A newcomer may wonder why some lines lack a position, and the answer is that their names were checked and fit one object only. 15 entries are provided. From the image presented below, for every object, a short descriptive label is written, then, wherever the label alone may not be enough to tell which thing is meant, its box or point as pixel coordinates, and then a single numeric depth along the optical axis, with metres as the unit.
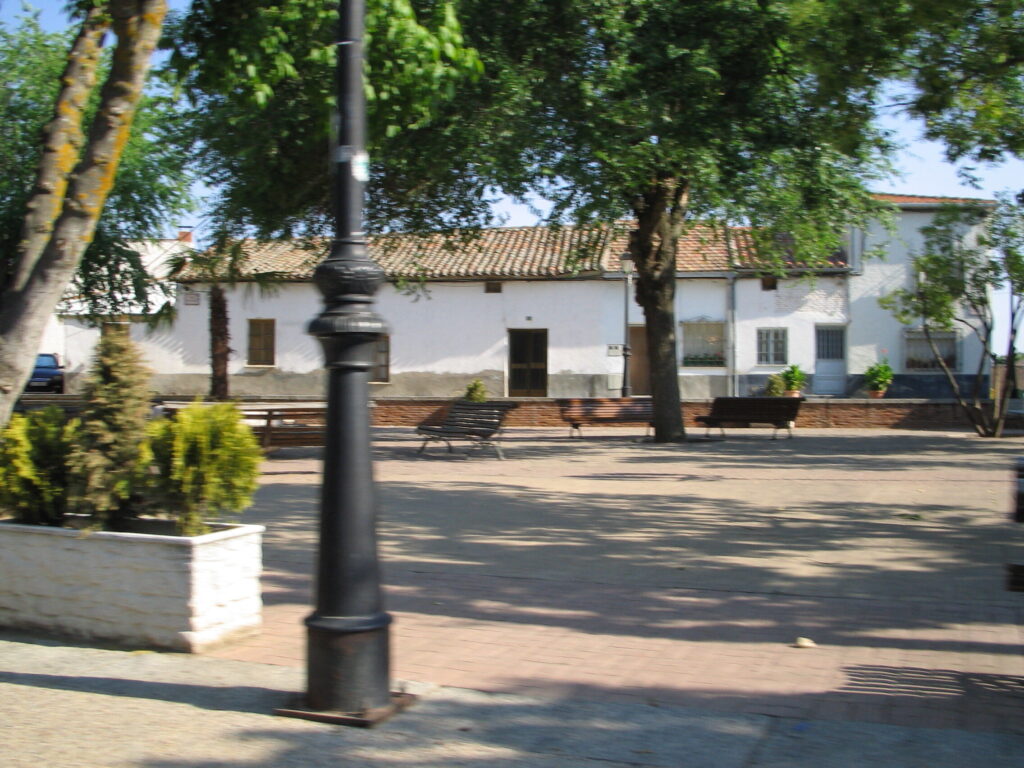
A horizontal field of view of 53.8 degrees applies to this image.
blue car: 36.69
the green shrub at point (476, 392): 26.22
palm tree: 17.44
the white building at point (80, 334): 34.03
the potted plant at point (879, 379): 30.27
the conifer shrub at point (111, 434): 5.70
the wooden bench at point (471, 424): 16.38
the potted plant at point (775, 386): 30.14
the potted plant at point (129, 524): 5.39
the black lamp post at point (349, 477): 4.30
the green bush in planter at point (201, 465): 5.58
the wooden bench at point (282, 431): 15.30
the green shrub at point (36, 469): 5.87
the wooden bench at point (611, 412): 20.98
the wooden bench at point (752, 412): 19.58
